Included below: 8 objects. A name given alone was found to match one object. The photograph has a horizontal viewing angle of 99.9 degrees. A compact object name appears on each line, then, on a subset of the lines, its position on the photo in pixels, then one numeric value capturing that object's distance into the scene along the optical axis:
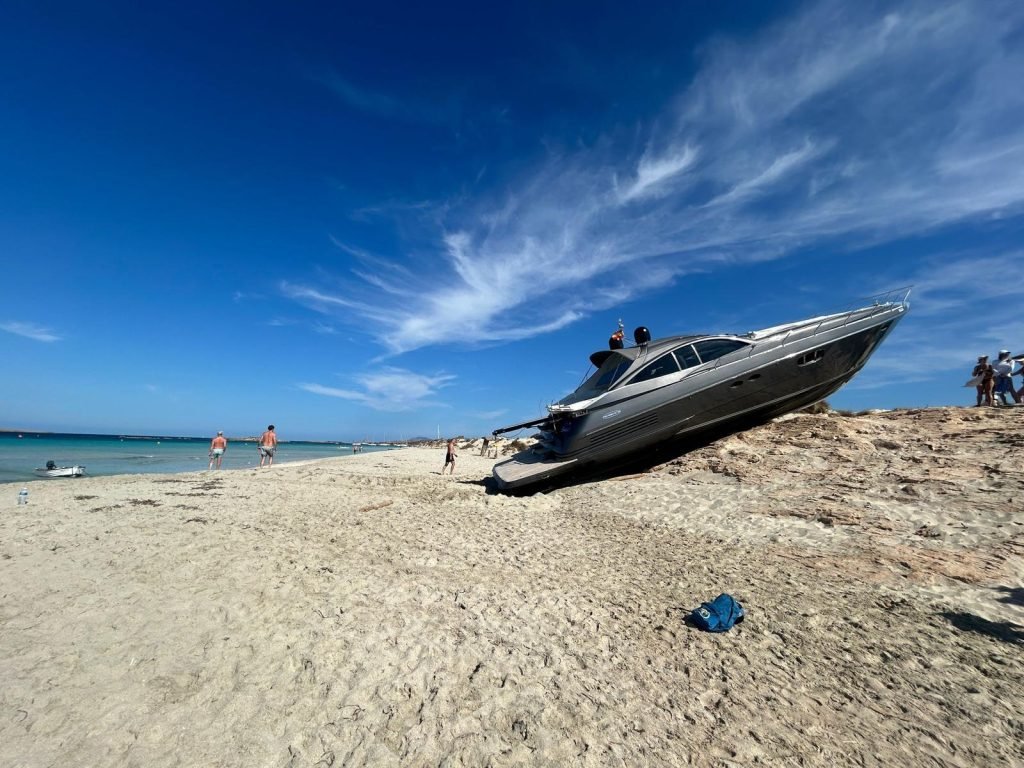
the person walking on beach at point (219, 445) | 19.58
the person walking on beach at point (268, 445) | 20.09
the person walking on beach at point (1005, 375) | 11.19
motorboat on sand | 10.30
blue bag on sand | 3.86
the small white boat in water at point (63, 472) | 19.08
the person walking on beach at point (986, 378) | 11.58
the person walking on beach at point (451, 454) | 18.88
